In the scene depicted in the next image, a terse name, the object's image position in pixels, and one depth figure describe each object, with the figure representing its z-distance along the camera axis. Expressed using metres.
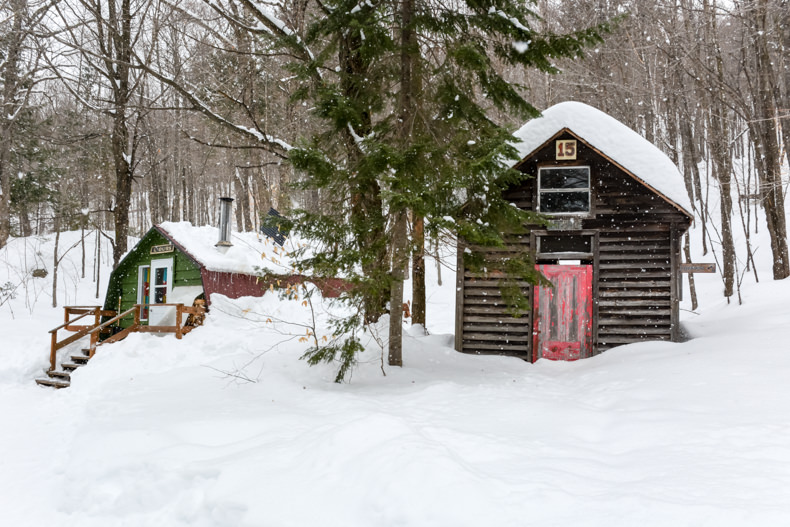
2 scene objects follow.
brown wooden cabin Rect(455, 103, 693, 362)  10.73
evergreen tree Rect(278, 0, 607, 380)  7.53
